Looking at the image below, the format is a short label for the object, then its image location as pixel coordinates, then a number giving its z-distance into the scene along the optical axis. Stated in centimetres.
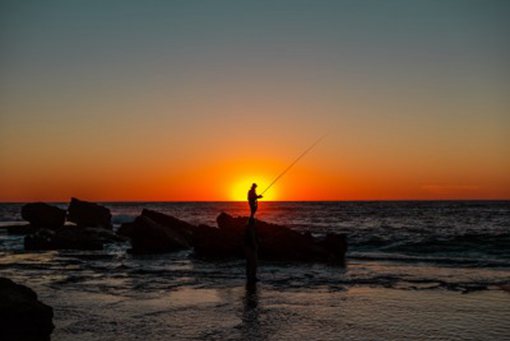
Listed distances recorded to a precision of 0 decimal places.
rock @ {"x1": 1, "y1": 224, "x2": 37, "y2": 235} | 4488
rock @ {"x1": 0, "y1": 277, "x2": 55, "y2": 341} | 888
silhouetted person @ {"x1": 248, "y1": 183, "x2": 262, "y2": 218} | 1587
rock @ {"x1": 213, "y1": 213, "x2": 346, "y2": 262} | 2322
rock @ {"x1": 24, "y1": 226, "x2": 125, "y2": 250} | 2975
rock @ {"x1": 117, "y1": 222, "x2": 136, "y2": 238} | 4029
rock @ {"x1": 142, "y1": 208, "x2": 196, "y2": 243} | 3312
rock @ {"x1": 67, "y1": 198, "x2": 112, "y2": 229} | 4547
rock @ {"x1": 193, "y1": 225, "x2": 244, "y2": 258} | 2503
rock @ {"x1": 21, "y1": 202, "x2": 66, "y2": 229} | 4569
